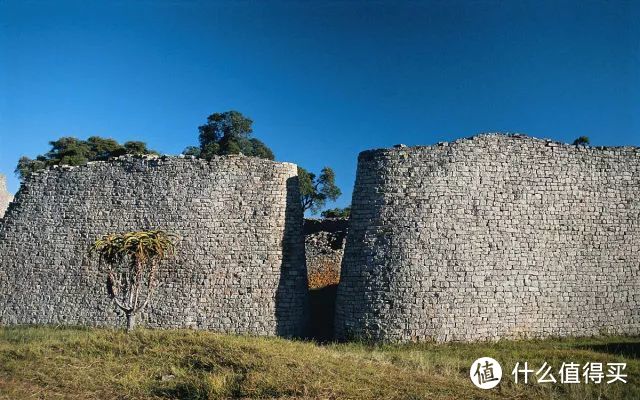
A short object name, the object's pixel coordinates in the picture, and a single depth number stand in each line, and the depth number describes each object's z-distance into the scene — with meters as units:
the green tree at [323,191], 47.91
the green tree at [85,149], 39.28
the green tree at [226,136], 43.75
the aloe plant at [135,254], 14.20
